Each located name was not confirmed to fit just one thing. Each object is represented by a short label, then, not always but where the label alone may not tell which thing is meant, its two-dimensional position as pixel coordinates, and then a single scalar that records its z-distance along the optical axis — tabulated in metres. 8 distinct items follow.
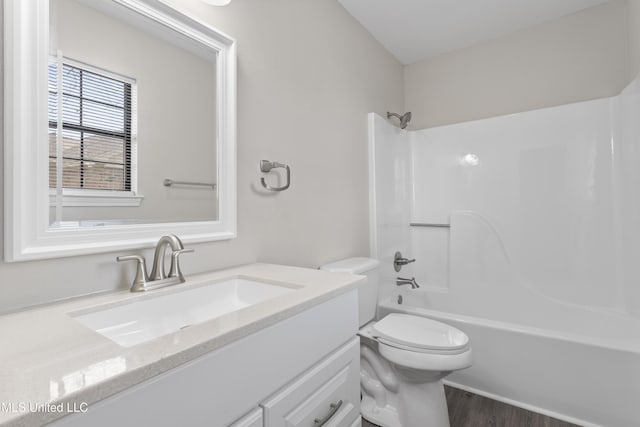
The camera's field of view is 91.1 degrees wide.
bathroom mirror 0.78
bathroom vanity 0.44
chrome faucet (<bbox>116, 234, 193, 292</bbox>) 0.93
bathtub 1.55
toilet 1.45
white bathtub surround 1.69
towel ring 1.42
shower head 2.56
